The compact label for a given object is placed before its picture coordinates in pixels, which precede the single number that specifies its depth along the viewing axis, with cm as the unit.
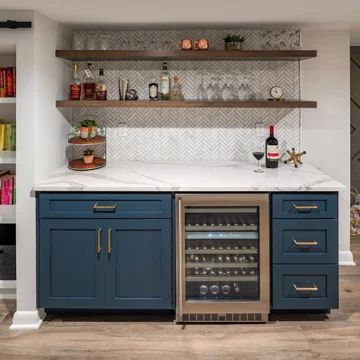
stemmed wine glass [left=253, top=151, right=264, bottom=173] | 388
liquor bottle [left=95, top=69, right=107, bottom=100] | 409
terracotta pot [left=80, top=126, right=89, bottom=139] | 396
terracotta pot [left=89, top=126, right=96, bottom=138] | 400
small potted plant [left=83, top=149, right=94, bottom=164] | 398
